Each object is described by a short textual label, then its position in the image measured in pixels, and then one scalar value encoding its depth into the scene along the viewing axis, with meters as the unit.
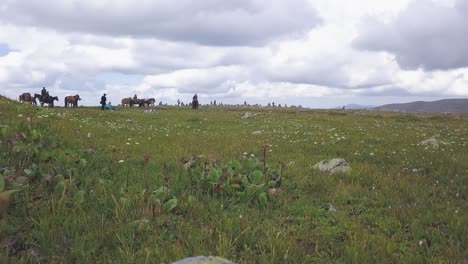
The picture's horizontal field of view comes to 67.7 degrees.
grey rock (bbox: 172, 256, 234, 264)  3.88
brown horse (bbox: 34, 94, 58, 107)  57.28
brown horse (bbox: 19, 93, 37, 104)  56.63
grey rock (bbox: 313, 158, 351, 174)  10.45
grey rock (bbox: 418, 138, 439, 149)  16.18
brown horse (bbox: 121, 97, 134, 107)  85.56
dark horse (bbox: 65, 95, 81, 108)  61.28
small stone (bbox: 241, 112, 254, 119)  42.56
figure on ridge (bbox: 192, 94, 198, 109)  74.88
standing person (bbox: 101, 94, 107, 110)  62.39
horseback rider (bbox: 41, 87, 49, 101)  57.25
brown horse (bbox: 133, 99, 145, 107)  82.72
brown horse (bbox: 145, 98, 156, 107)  84.64
